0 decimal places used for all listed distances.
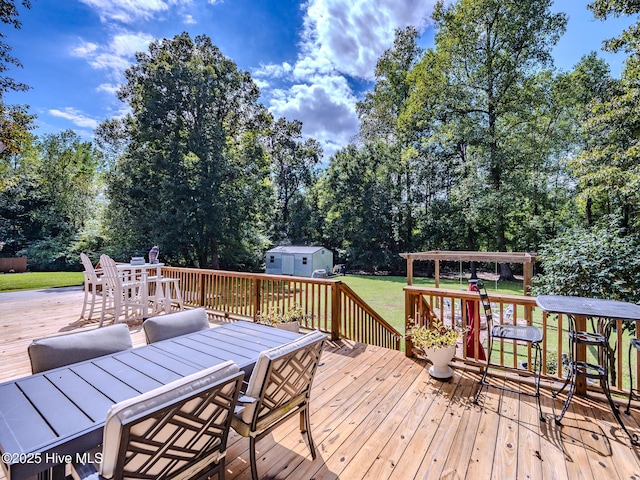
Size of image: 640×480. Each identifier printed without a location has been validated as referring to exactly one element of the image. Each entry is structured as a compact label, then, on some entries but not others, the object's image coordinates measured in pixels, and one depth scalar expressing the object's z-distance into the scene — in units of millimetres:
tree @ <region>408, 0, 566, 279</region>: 14992
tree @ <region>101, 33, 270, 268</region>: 15078
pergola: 4949
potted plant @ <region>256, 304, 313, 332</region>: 4355
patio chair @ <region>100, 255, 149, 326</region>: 5137
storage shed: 19719
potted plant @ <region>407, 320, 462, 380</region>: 3283
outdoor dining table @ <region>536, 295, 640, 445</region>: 2316
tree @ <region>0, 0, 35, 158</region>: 7918
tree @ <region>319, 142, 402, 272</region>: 21875
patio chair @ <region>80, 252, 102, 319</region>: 5418
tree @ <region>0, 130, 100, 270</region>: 18344
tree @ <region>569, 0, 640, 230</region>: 6398
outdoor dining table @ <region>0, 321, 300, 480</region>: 1175
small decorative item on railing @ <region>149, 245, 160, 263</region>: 5810
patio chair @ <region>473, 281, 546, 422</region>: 2688
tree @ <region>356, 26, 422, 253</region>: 21141
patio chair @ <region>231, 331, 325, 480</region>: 1661
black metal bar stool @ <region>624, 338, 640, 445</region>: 2295
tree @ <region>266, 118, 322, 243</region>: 26047
